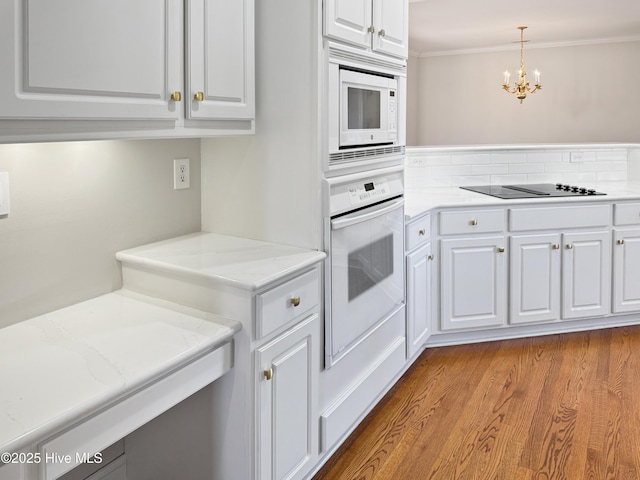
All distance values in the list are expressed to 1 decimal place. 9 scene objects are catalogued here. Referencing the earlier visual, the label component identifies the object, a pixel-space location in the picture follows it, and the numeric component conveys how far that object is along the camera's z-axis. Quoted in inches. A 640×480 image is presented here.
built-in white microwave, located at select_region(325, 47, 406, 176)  81.7
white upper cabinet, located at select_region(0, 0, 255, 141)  48.5
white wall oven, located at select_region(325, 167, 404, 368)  84.0
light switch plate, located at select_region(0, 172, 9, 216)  61.7
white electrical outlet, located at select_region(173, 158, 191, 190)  86.3
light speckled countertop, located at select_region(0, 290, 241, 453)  45.6
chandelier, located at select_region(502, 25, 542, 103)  270.8
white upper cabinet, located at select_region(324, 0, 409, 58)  79.7
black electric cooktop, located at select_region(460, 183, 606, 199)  143.0
